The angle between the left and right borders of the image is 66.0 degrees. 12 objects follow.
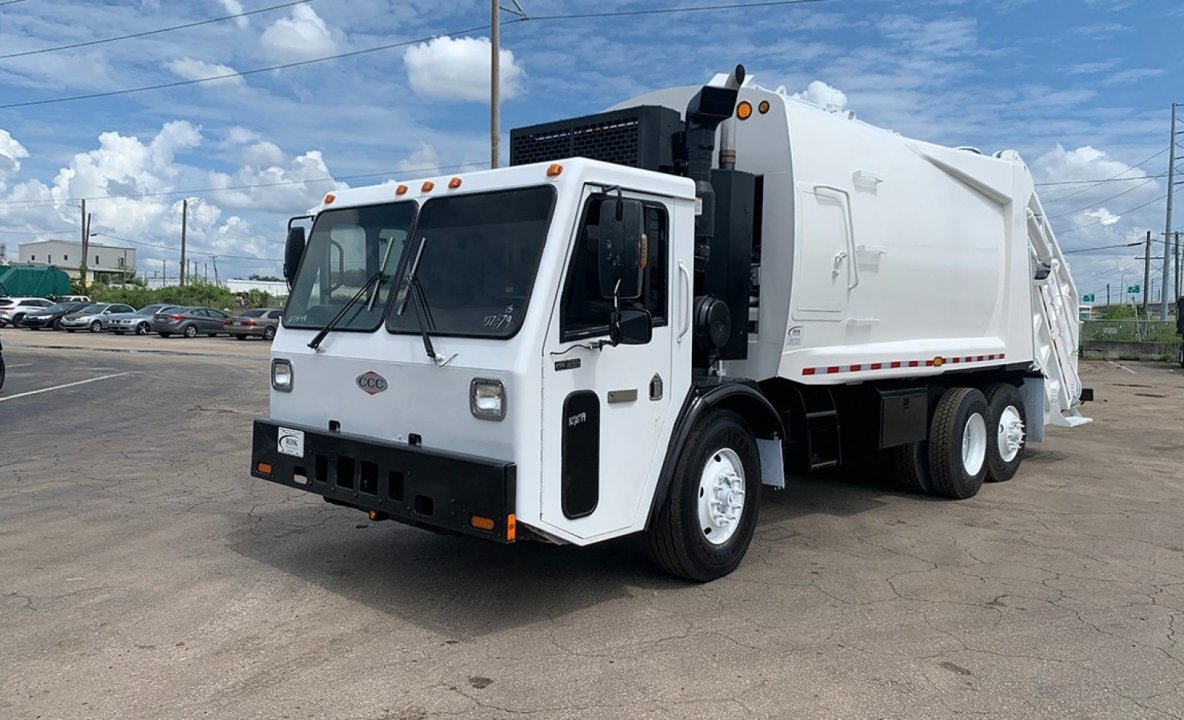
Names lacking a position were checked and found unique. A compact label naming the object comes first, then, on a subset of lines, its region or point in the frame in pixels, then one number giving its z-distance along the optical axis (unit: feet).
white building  452.35
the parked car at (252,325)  135.03
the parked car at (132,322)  137.80
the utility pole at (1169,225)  131.85
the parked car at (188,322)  133.69
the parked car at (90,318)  142.72
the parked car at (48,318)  145.69
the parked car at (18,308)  146.10
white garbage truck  15.12
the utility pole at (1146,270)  211.61
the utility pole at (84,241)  243.19
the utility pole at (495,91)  60.14
